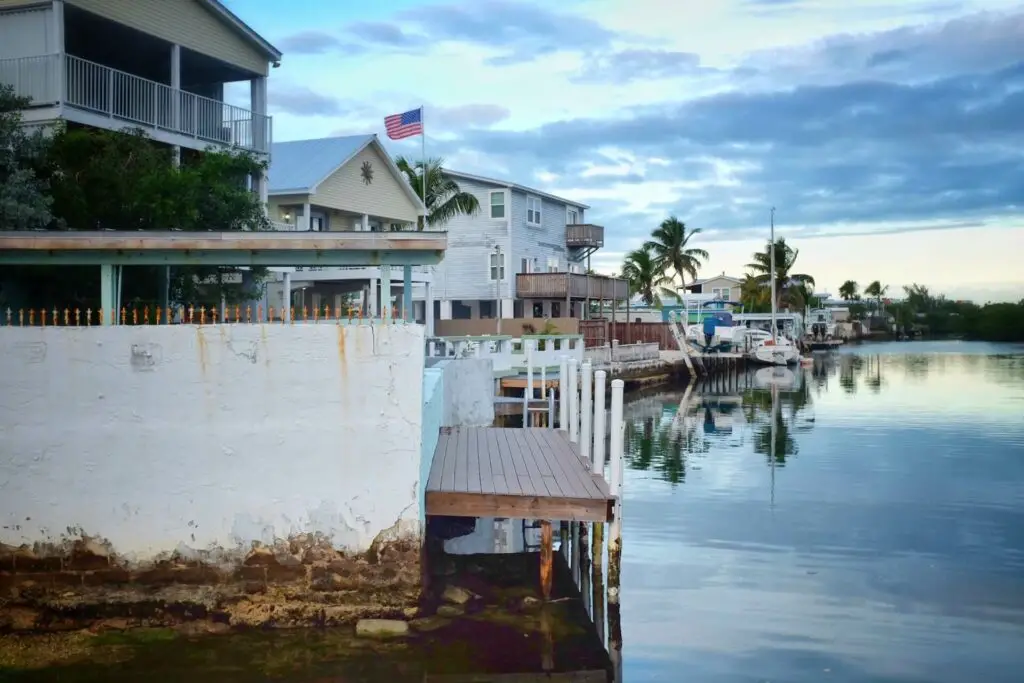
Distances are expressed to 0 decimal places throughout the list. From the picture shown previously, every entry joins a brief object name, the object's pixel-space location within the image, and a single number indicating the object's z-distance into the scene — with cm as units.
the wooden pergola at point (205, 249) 1054
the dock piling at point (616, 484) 1160
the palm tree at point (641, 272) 7381
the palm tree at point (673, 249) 7969
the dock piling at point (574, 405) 1593
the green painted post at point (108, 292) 1067
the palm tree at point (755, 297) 9800
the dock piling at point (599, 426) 1209
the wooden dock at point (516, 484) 1115
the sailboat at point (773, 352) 7081
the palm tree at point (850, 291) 15638
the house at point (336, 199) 3106
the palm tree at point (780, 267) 9188
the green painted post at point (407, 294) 1155
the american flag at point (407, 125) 3447
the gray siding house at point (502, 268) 5141
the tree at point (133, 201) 1616
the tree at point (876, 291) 16327
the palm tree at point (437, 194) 4818
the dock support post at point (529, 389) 2372
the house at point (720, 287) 11469
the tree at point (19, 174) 1526
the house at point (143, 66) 2120
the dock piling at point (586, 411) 1382
